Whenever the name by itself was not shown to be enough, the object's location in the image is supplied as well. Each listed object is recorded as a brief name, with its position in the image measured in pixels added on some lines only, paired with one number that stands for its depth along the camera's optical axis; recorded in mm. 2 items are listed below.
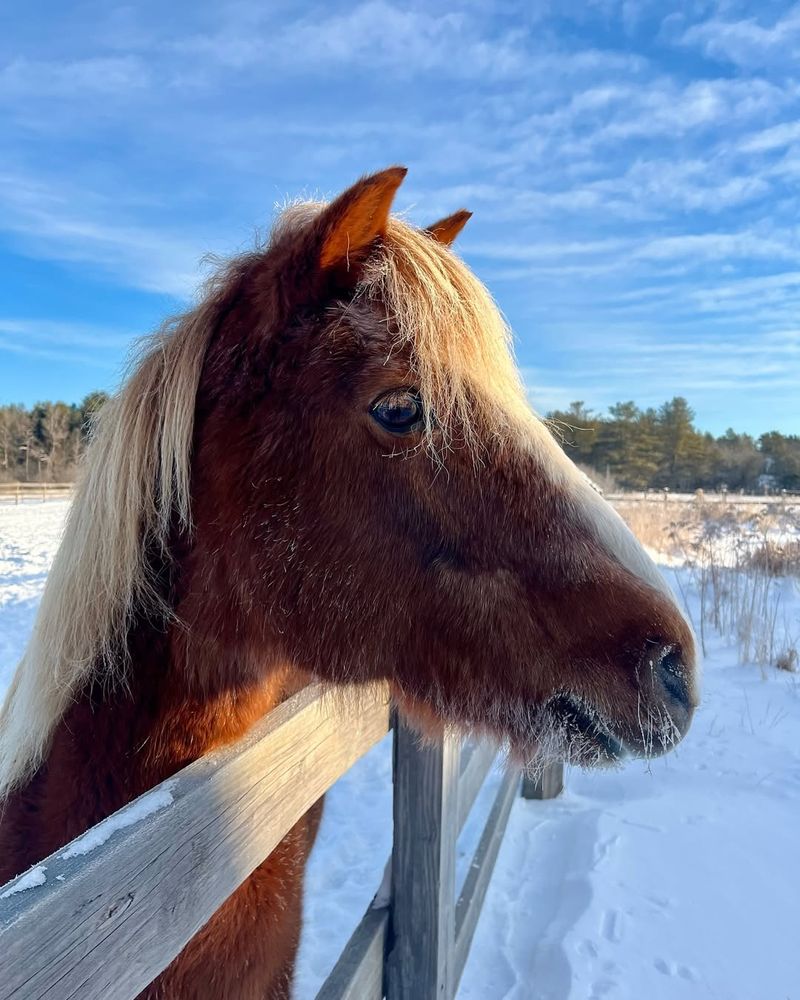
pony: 1374
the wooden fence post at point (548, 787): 4684
